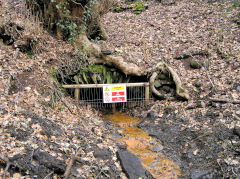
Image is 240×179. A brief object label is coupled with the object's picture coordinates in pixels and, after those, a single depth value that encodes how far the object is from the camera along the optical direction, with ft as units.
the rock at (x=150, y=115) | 22.42
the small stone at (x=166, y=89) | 24.80
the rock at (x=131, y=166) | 13.74
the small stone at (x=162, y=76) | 25.16
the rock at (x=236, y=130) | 15.35
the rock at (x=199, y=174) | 13.66
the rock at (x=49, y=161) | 11.24
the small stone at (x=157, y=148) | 17.43
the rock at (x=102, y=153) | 14.55
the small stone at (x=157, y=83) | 24.99
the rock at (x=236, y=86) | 20.70
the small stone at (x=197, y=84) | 23.21
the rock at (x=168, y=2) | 38.99
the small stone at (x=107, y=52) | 24.63
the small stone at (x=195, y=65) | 24.99
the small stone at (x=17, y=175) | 9.91
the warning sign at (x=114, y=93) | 22.94
